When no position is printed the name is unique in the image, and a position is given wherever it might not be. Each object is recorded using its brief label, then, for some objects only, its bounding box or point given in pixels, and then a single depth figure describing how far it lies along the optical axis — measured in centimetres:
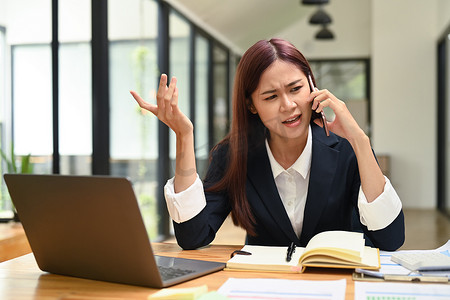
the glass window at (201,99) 703
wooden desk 109
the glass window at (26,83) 332
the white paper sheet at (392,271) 117
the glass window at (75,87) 375
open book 122
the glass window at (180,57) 578
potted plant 331
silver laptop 106
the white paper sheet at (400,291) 102
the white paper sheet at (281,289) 104
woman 150
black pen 129
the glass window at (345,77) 983
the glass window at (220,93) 827
